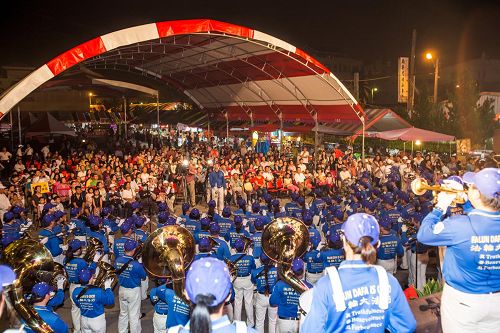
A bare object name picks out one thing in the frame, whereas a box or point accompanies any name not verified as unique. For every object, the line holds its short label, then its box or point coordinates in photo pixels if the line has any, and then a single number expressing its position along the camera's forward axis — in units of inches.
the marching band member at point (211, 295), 104.0
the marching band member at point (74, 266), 305.4
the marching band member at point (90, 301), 263.1
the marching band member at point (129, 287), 300.5
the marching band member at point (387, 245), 351.6
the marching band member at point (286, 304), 251.8
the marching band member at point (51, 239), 381.7
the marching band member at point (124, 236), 324.8
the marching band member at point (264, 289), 288.7
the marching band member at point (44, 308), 210.1
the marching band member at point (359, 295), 121.0
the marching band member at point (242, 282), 314.0
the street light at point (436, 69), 1022.6
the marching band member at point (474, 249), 143.6
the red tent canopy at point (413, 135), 850.1
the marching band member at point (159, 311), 272.4
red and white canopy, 534.5
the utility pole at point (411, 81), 1132.5
